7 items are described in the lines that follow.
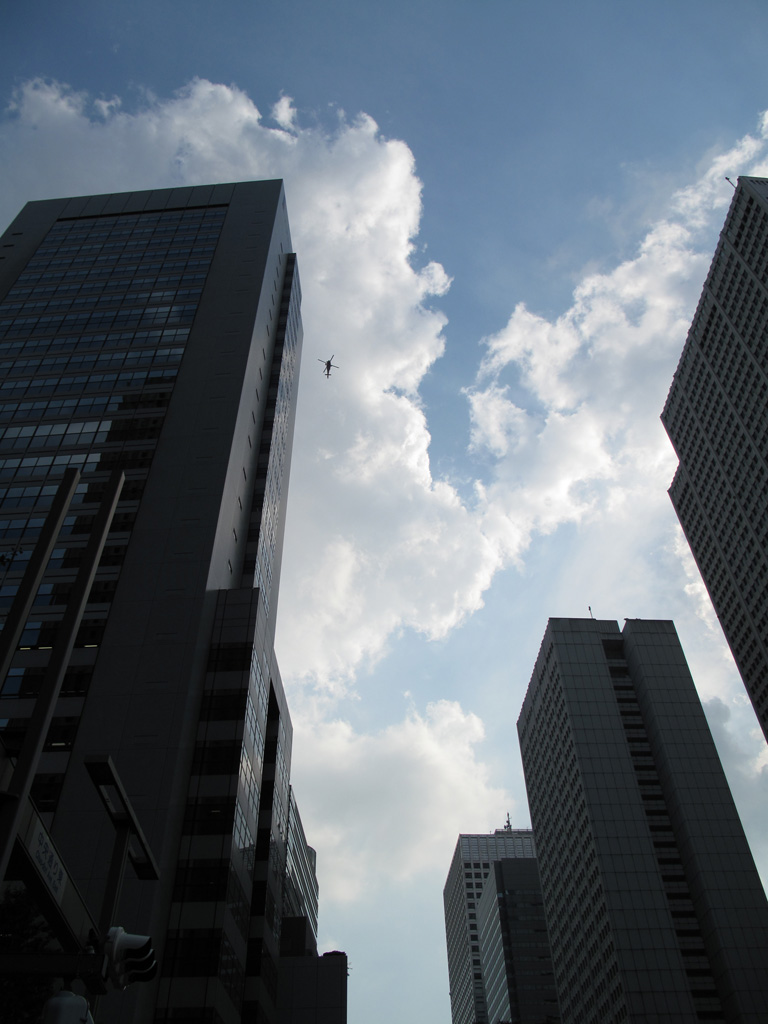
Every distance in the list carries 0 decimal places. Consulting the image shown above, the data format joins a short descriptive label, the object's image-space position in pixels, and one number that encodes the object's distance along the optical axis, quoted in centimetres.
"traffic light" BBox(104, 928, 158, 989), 1363
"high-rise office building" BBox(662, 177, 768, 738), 12212
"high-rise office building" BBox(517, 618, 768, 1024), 12250
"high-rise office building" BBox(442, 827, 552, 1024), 18475
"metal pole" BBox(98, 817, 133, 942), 1669
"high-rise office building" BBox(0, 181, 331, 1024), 5288
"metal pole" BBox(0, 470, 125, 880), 1238
